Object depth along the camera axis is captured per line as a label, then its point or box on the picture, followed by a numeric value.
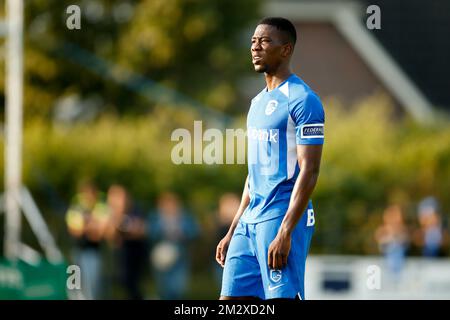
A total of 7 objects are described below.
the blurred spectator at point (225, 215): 18.70
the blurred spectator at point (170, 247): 19.08
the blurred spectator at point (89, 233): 17.61
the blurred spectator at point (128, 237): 17.36
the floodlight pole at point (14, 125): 16.70
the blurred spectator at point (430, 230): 20.94
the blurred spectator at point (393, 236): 20.02
